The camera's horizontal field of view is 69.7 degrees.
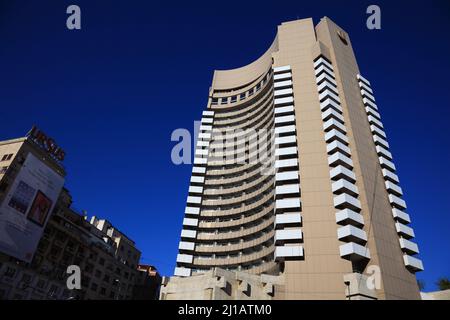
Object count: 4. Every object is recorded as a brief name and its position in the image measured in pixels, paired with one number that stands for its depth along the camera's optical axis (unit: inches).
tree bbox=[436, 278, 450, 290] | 2571.4
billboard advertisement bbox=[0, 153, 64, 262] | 2257.6
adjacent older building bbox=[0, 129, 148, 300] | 2311.8
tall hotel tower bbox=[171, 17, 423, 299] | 1975.9
